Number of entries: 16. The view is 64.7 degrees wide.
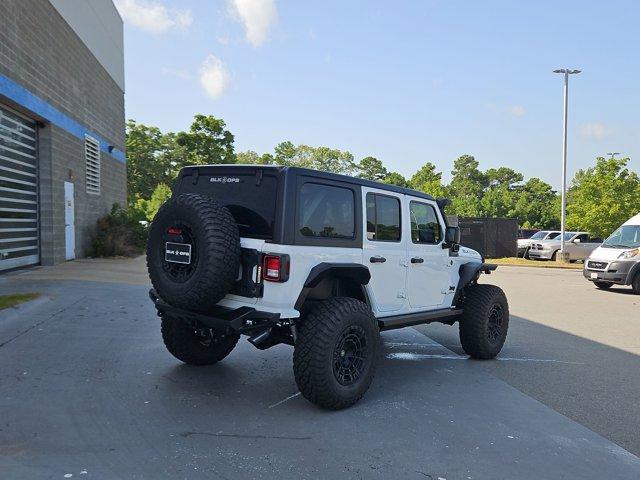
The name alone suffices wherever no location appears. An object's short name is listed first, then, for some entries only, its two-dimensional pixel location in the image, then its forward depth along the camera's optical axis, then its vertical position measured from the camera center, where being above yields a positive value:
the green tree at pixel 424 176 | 66.19 +6.96
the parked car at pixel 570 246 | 24.03 -0.82
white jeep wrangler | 4.12 -0.37
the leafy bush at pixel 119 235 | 16.52 -0.36
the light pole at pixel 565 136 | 24.23 +4.53
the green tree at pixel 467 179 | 80.19 +8.56
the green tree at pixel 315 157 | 77.88 +10.91
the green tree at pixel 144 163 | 55.32 +6.82
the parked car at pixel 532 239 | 25.95 -0.51
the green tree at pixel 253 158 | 72.00 +9.98
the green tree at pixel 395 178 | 74.38 +7.44
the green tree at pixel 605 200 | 27.51 +1.71
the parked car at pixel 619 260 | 13.41 -0.80
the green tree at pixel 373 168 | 79.38 +9.33
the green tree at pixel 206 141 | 41.56 +6.99
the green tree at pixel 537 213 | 56.12 +1.88
